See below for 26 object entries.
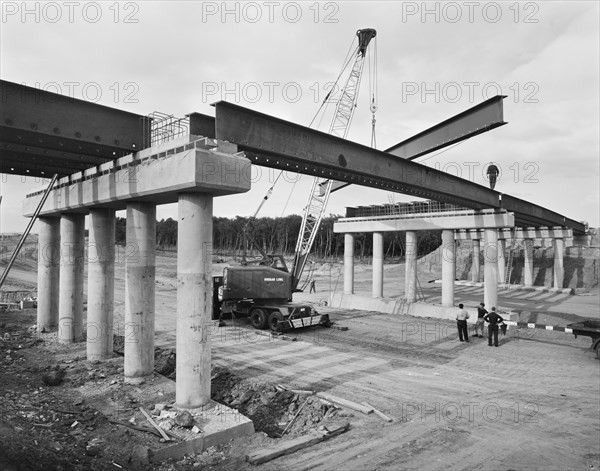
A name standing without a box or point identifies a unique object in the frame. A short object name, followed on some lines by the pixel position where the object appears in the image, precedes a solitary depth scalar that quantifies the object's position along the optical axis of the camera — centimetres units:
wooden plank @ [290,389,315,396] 1048
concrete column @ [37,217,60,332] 1731
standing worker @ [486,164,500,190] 2272
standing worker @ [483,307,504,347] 1644
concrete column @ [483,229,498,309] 2177
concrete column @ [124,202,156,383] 1128
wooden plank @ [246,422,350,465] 730
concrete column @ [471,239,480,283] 4324
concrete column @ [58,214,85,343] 1545
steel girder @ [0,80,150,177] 819
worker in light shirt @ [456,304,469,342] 1703
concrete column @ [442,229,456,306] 2398
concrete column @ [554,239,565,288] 3844
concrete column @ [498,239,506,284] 4078
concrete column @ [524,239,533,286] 4056
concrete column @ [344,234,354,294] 2938
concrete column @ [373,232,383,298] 2803
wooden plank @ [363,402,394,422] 898
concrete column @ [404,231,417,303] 2717
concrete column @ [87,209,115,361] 1330
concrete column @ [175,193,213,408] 905
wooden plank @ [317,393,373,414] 944
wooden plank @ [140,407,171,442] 795
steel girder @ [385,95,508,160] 1658
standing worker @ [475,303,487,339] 1777
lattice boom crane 2312
